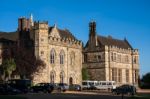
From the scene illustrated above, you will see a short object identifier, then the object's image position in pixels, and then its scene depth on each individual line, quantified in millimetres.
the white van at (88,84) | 60367
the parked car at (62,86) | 48910
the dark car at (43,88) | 43775
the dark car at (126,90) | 42032
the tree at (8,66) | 50291
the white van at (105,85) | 60482
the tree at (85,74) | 66855
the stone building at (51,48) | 55444
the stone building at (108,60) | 67499
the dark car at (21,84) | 42170
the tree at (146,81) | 72836
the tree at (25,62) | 52039
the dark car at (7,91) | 38190
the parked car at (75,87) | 53148
